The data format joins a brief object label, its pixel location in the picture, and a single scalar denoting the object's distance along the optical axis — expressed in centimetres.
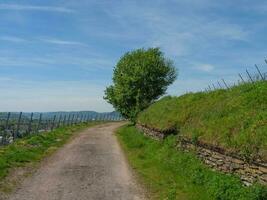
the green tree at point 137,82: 5766
